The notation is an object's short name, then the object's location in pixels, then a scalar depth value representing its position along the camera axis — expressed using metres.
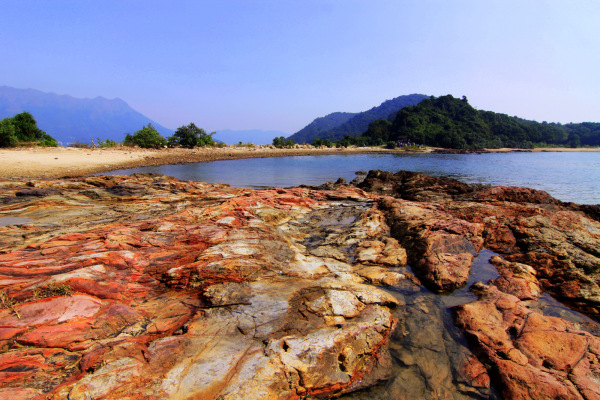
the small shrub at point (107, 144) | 49.52
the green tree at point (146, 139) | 50.81
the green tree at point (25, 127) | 34.00
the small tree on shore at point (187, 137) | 58.85
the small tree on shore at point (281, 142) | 86.19
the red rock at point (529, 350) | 3.65
